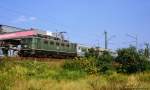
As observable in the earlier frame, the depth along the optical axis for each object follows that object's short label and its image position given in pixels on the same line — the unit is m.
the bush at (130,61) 36.29
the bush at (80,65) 23.53
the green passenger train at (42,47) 36.47
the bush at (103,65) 33.12
